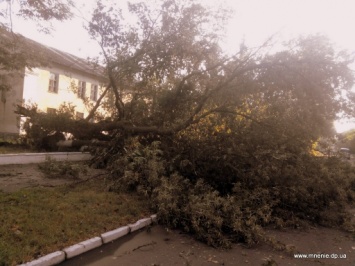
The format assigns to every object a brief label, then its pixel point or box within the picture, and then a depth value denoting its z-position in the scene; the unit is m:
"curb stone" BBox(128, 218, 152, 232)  6.48
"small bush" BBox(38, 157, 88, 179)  9.84
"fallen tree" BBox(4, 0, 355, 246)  7.77
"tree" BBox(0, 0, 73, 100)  12.77
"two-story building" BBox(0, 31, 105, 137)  22.11
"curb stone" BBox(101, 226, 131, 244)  5.70
